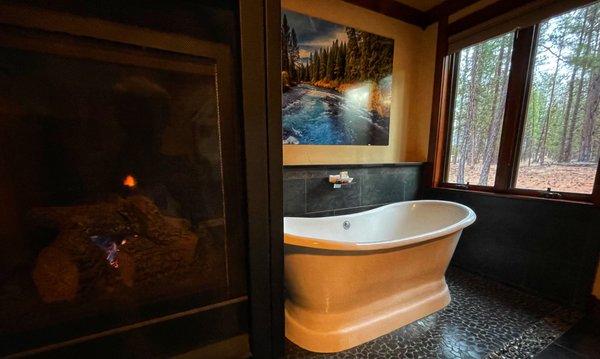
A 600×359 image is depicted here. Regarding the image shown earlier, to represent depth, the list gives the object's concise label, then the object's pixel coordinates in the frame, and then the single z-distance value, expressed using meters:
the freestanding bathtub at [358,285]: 1.10
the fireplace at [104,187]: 0.55
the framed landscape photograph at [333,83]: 1.68
